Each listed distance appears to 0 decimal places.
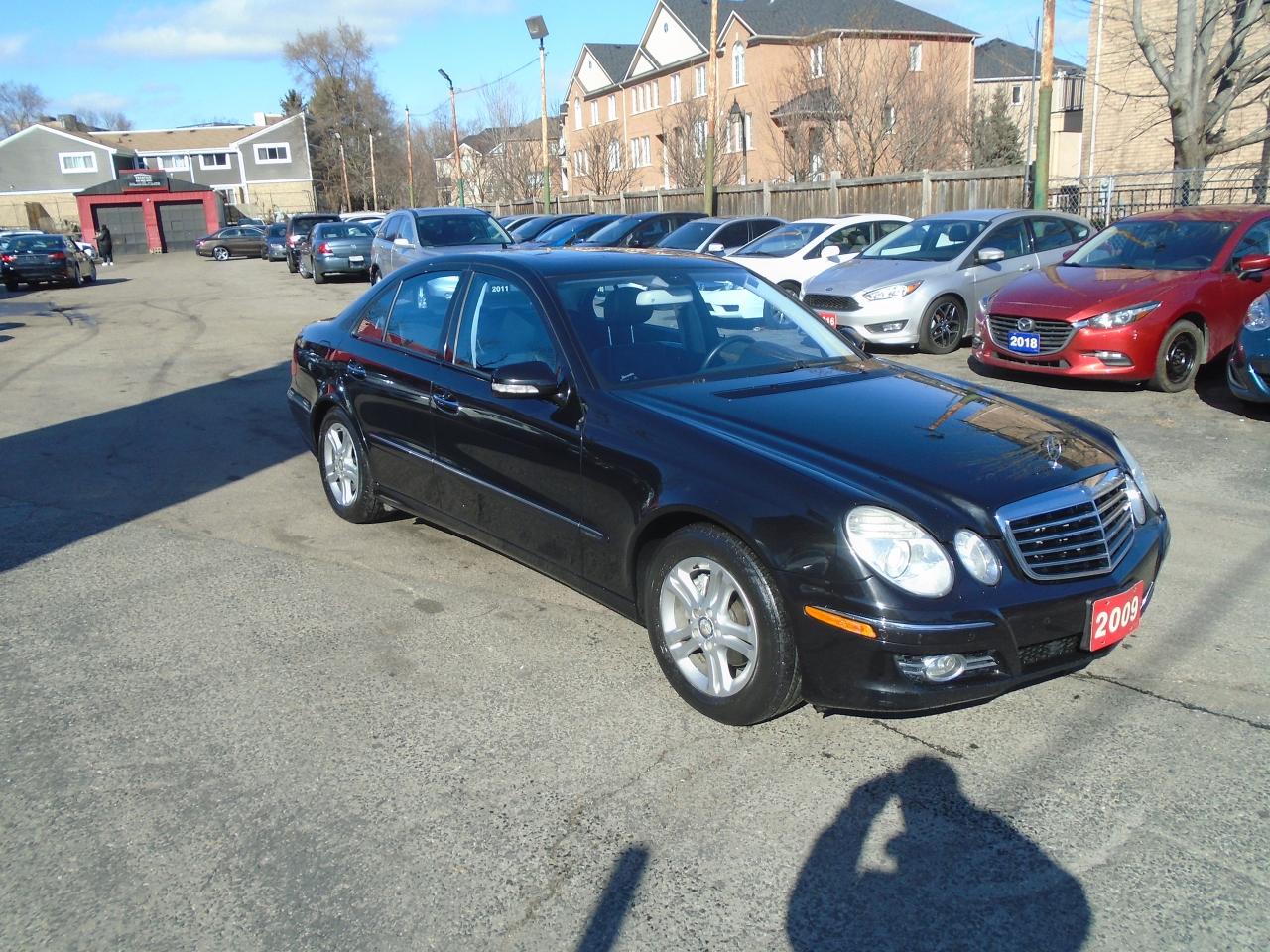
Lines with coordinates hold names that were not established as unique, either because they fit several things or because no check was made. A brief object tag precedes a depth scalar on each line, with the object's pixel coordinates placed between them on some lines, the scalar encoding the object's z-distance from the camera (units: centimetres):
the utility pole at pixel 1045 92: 1589
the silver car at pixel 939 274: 1127
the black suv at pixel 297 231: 3130
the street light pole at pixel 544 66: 3231
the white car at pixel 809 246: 1391
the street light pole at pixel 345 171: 7244
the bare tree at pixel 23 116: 10231
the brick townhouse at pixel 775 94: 3212
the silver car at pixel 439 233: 1634
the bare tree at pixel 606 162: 4475
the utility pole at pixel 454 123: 4400
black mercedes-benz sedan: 318
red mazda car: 880
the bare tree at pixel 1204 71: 1894
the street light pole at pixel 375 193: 6927
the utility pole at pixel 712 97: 2434
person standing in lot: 4497
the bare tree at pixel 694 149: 3822
